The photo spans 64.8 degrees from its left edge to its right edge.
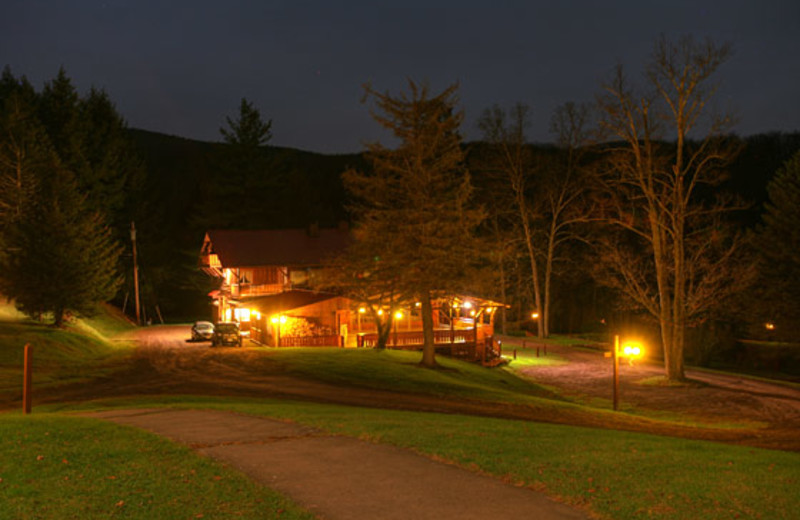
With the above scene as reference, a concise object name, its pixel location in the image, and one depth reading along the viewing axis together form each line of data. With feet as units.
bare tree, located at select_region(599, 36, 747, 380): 104.12
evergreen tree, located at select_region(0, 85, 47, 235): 130.72
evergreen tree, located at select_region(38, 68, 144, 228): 206.59
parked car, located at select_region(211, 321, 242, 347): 126.72
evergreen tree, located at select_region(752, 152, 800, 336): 171.42
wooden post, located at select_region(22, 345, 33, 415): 47.37
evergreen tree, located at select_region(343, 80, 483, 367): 94.94
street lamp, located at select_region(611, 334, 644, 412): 92.68
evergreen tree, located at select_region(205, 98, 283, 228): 246.27
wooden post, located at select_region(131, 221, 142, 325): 193.16
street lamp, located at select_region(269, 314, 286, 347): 130.11
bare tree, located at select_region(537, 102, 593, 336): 185.68
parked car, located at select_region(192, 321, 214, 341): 140.56
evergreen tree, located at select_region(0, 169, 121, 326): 120.26
